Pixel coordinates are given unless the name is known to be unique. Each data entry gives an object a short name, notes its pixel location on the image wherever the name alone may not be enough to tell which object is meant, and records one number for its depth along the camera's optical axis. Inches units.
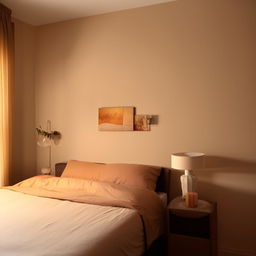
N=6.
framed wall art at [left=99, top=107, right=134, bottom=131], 121.6
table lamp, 96.2
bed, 61.6
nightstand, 90.3
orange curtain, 119.5
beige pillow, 106.5
